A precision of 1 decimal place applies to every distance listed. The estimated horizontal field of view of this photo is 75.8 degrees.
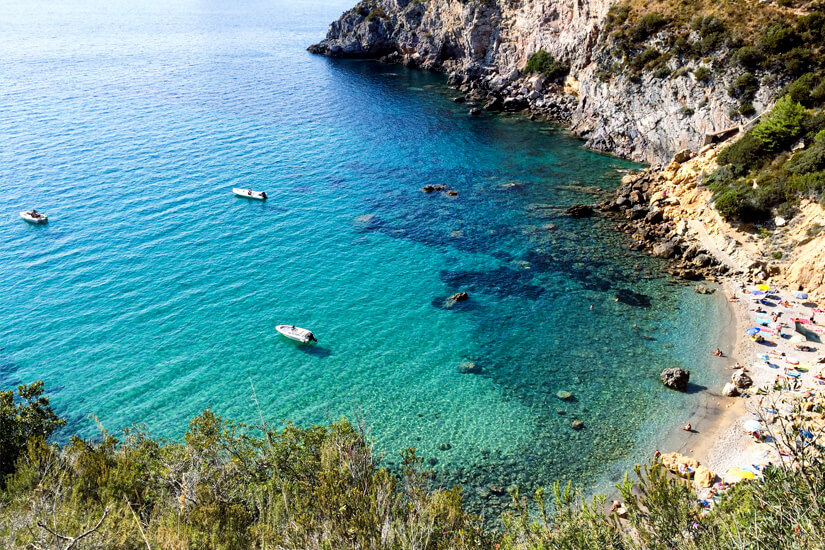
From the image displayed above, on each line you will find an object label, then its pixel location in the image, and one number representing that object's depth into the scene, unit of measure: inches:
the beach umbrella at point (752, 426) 1264.8
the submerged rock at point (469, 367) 1541.3
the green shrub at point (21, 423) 1021.8
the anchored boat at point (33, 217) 2277.3
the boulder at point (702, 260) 1884.8
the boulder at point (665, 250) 1964.8
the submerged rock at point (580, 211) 2284.7
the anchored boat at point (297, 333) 1640.0
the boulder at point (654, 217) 2156.7
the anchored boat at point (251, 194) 2564.0
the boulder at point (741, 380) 1395.2
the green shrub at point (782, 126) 1991.9
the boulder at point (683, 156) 2413.9
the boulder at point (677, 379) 1418.6
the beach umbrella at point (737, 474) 1143.6
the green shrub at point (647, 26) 2768.2
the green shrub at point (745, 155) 2047.2
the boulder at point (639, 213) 2227.6
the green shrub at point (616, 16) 2957.7
